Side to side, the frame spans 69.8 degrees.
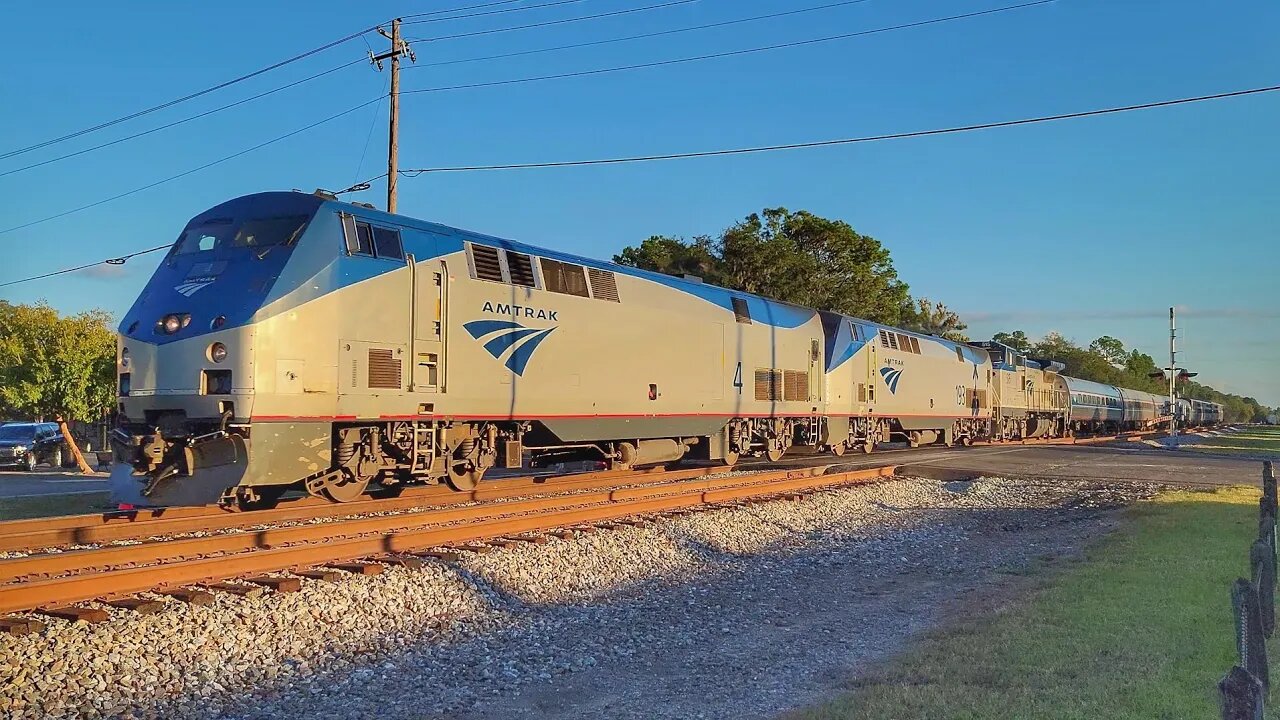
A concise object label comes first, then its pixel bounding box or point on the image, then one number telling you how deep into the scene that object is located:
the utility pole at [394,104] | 23.36
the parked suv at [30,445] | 27.84
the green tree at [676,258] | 47.16
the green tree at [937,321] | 75.56
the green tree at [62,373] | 26.77
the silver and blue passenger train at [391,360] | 10.48
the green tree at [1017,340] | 120.50
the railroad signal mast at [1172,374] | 46.78
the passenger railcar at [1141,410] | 65.00
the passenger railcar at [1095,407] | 51.19
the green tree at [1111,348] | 154.25
